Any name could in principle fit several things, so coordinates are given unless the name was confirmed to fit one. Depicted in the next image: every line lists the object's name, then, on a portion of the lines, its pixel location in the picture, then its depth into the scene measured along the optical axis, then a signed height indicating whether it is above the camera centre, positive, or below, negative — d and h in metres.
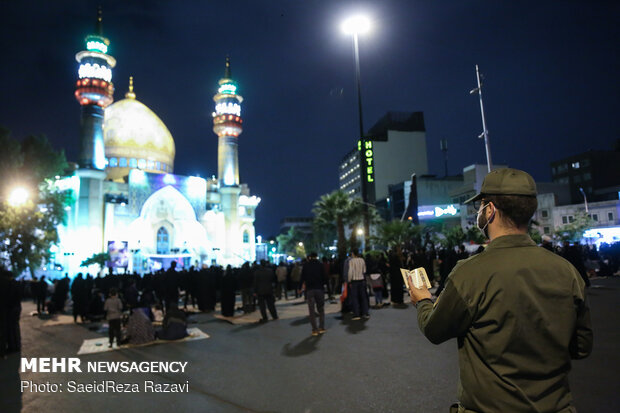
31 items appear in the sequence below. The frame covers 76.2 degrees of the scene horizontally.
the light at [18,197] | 26.39 +5.46
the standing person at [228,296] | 13.44 -1.00
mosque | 37.16 +8.29
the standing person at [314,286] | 8.87 -0.57
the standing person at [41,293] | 17.37 -0.75
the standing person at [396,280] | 12.90 -0.73
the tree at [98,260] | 32.03 +1.05
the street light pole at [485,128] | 18.05 +5.75
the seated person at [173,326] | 9.14 -1.31
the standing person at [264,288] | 11.29 -0.69
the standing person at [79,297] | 14.36 -0.85
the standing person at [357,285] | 10.49 -0.67
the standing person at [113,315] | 8.93 -0.96
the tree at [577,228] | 39.50 +1.99
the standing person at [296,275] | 19.14 -0.59
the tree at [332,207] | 31.38 +4.27
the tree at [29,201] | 26.11 +5.57
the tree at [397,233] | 26.58 +1.66
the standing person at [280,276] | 18.58 -0.59
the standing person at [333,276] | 17.52 -0.66
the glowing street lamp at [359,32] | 20.23 +11.83
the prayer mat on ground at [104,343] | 8.55 -1.64
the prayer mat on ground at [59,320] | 13.70 -1.66
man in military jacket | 1.58 -0.30
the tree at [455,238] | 27.61 +1.16
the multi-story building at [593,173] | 58.25 +11.05
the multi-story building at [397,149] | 84.00 +23.38
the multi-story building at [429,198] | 55.38 +9.05
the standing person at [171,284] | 13.34 -0.50
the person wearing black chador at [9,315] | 8.59 -0.82
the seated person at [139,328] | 8.91 -1.29
